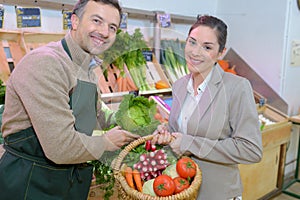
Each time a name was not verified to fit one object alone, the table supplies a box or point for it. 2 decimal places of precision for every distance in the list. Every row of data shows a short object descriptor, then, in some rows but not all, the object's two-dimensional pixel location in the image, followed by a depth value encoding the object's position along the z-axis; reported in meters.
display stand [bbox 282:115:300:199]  3.42
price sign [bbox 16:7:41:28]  2.19
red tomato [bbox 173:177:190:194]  1.18
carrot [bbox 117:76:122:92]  1.16
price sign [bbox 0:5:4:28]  2.08
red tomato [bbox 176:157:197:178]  1.23
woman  1.37
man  1.04
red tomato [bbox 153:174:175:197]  1.14
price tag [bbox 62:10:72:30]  2.42
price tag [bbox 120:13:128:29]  2.68
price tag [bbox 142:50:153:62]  1.16
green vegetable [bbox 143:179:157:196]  1.18
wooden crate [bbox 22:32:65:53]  2.26
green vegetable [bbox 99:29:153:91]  1.06
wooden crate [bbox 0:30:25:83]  2.13
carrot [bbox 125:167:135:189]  1.19
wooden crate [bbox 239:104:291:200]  3.03
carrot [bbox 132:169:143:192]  1.21
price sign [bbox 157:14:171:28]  3.06
